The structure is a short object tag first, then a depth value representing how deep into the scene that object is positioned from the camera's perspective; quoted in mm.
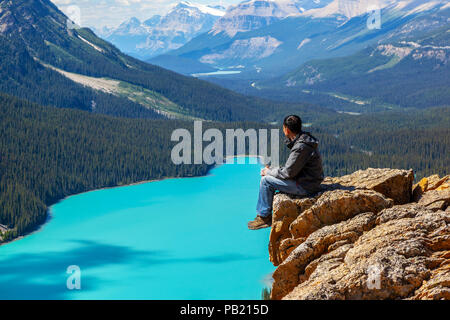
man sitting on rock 25031
